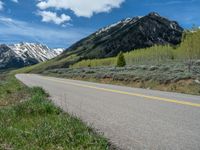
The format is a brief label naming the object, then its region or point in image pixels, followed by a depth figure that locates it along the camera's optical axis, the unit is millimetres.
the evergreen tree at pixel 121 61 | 50607
